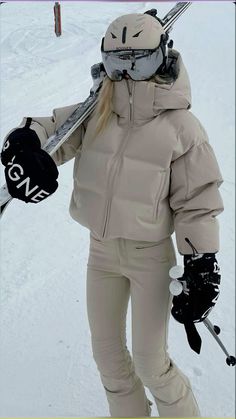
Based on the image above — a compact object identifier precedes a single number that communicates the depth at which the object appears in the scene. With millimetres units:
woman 1699
